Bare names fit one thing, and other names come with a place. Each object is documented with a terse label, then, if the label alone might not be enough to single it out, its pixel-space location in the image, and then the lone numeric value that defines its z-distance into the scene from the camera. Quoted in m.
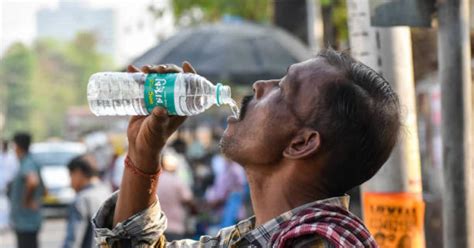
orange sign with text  4.53
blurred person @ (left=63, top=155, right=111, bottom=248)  8.38
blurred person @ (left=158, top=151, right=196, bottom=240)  10.29
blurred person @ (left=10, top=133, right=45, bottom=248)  11.36
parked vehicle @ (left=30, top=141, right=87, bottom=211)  23.91
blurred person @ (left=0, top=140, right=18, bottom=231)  17.91
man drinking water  2.50
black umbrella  13.41
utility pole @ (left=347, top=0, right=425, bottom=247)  4.49
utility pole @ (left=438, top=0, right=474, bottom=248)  4.43
